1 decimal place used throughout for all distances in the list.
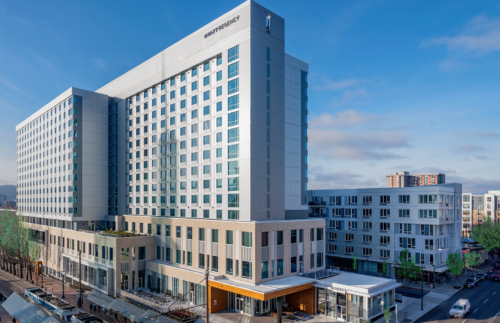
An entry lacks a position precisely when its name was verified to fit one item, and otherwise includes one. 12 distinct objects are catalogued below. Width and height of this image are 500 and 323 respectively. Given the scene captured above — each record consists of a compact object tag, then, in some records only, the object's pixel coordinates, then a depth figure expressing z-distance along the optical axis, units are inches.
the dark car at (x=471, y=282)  2652.6
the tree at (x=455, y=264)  2650.1
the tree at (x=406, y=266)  2694.4
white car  1909.4
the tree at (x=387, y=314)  1620.3
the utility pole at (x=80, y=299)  2261.7
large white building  2020.2
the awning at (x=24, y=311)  1658.5
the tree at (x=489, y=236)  3617.1
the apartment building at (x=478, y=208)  5757.9
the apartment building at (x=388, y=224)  2805.1
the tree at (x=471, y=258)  3003.4
